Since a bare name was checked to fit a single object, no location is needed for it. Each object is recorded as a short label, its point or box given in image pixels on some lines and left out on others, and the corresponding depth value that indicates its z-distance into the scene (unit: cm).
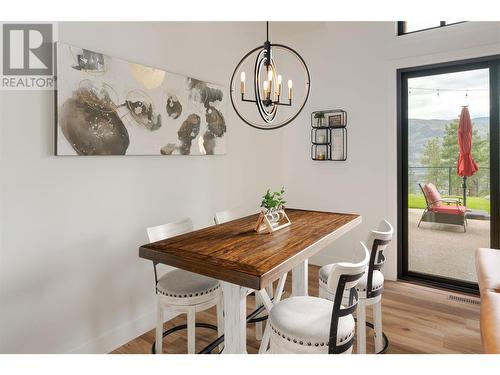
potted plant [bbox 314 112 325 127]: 402
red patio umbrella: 330
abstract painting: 211
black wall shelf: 393
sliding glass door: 322
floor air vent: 312
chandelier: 204
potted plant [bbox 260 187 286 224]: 230
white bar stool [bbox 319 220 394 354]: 205
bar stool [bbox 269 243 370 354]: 151
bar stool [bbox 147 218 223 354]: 201
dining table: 151
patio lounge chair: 344
